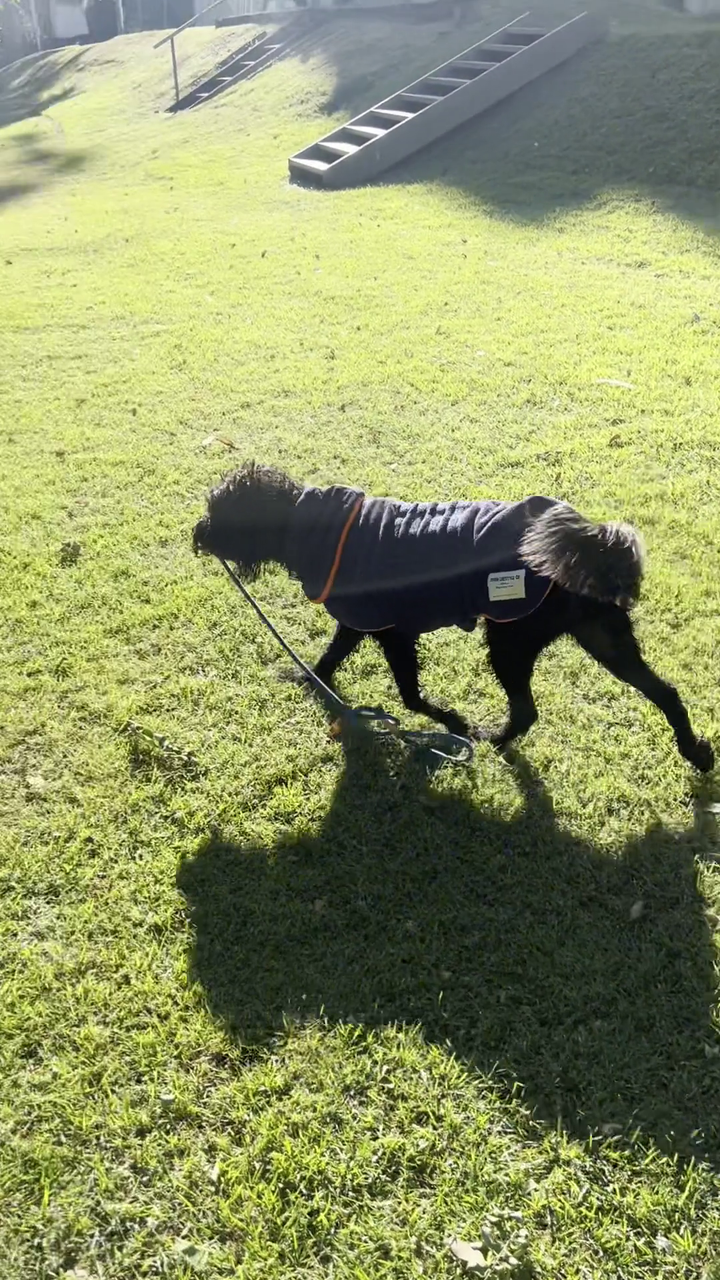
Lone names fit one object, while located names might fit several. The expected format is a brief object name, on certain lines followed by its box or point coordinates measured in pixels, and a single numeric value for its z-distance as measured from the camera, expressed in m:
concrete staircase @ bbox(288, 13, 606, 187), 12.79
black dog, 2.67
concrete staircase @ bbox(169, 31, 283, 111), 19.72
